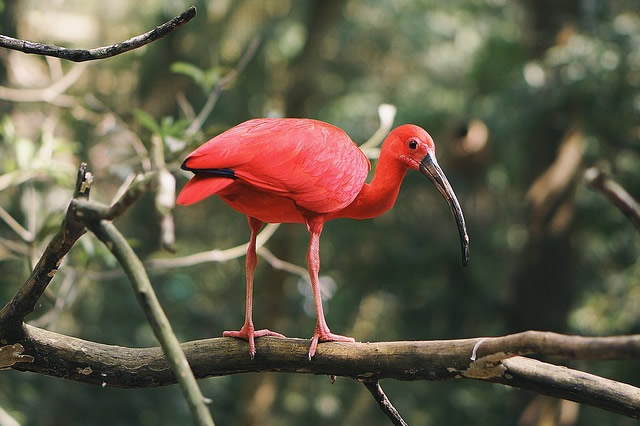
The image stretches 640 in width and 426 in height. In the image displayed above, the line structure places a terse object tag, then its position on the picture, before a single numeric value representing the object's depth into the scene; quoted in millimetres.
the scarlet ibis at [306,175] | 4457
